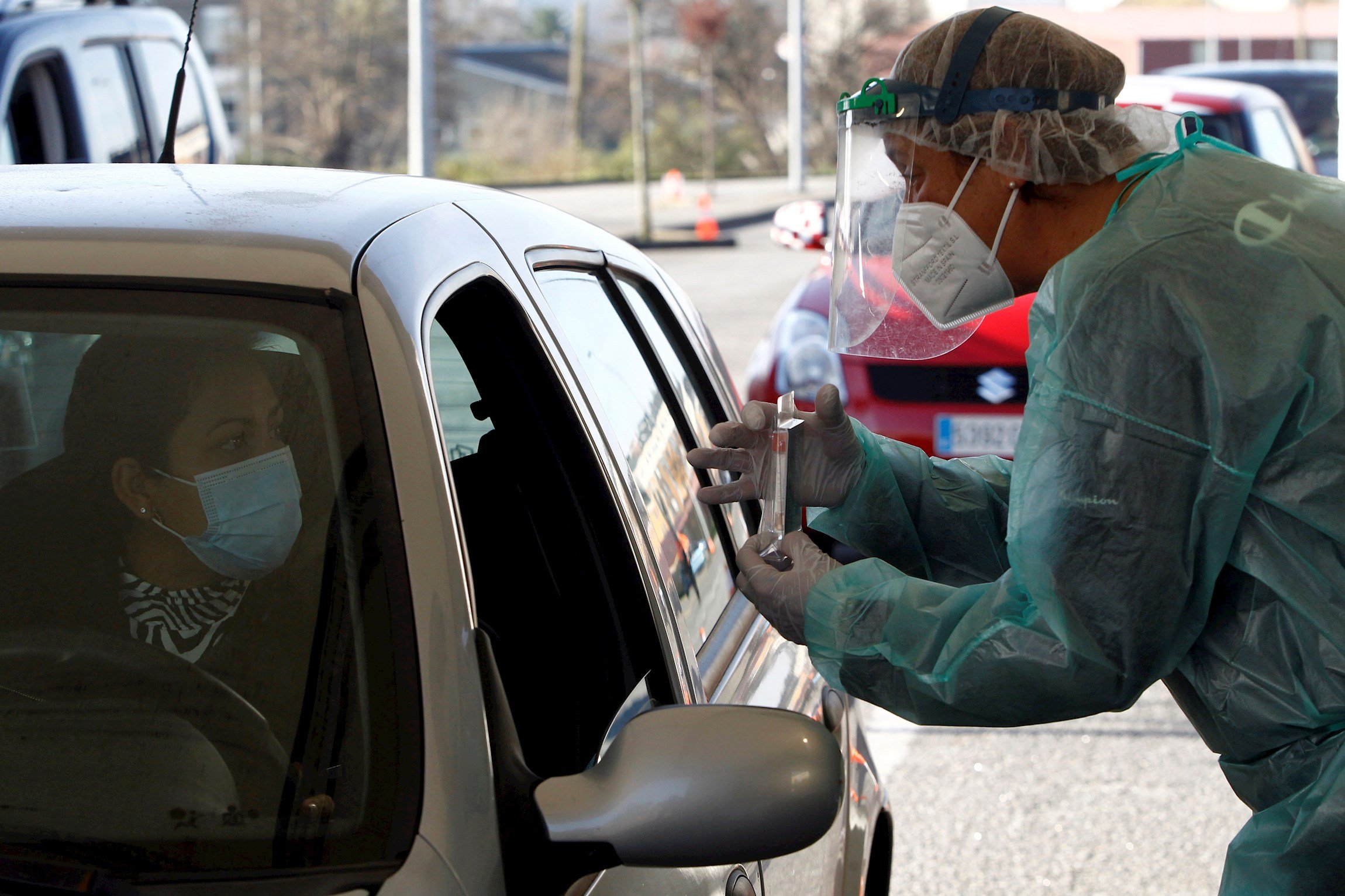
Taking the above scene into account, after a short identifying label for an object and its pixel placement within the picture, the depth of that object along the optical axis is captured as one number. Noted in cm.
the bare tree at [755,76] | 4859
